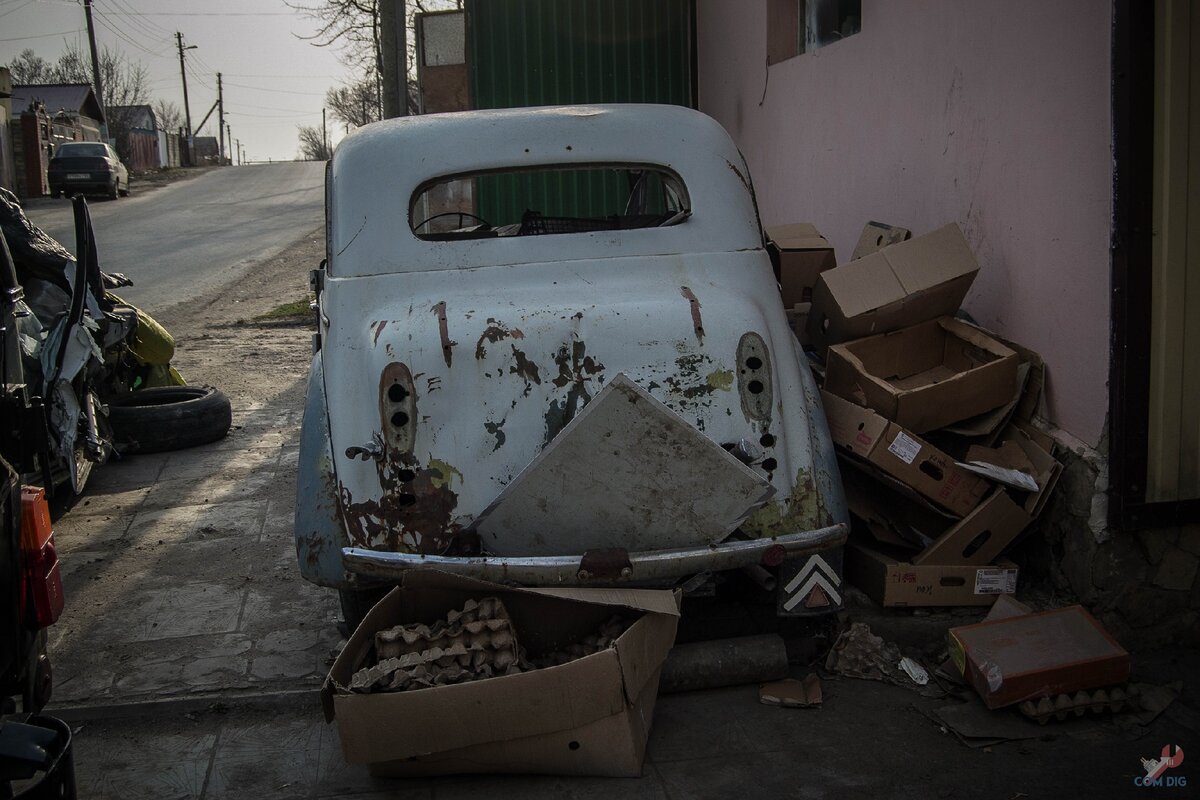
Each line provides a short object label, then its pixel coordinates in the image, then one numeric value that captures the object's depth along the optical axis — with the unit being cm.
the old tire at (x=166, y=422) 679
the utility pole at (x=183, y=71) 6494
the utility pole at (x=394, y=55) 991
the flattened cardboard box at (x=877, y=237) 526
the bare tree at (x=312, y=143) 7819
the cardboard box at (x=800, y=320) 532
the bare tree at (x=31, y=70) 6550
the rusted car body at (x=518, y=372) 337
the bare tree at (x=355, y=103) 3154
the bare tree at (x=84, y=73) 6531
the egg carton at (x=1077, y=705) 342
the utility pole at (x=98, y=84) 4622
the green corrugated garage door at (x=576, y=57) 965
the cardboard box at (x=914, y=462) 407
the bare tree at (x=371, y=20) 1642
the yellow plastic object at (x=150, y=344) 727
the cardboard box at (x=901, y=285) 452
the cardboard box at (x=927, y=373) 424
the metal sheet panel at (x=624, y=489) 323
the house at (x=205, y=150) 6519
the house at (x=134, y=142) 4934
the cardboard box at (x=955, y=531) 408
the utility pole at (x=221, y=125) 7679
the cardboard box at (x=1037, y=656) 344
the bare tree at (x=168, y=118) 6900
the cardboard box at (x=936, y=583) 407
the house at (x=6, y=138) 3173
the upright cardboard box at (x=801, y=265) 562
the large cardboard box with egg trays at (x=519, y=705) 293
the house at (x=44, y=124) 3275
